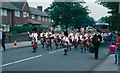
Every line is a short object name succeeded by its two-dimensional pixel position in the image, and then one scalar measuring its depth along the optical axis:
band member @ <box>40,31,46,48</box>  16.18
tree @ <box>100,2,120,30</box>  20.11
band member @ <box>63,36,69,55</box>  12.08
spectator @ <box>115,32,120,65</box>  8.50
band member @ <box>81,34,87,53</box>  14.37
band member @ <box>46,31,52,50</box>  15.36
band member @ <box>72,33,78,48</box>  15.68
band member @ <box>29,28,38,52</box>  13.16
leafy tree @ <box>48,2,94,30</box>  42.95
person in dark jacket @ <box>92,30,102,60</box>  10.43
